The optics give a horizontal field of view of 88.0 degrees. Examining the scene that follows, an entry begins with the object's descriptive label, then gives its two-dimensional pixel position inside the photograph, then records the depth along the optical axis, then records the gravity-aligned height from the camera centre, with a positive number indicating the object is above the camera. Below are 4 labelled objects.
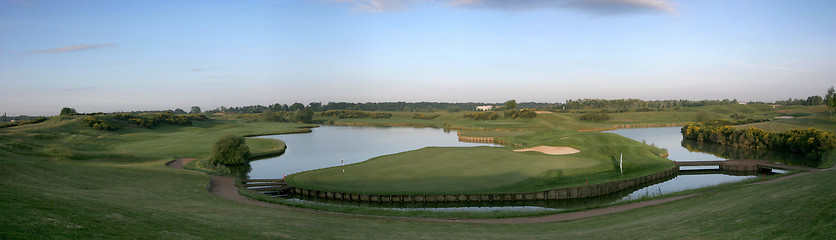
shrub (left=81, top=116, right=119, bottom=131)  78.75 -1.43
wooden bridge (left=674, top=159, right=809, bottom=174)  40.74 -5.62
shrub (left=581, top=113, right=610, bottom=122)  132.62 -2.39
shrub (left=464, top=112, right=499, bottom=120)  141.62 -1.81
